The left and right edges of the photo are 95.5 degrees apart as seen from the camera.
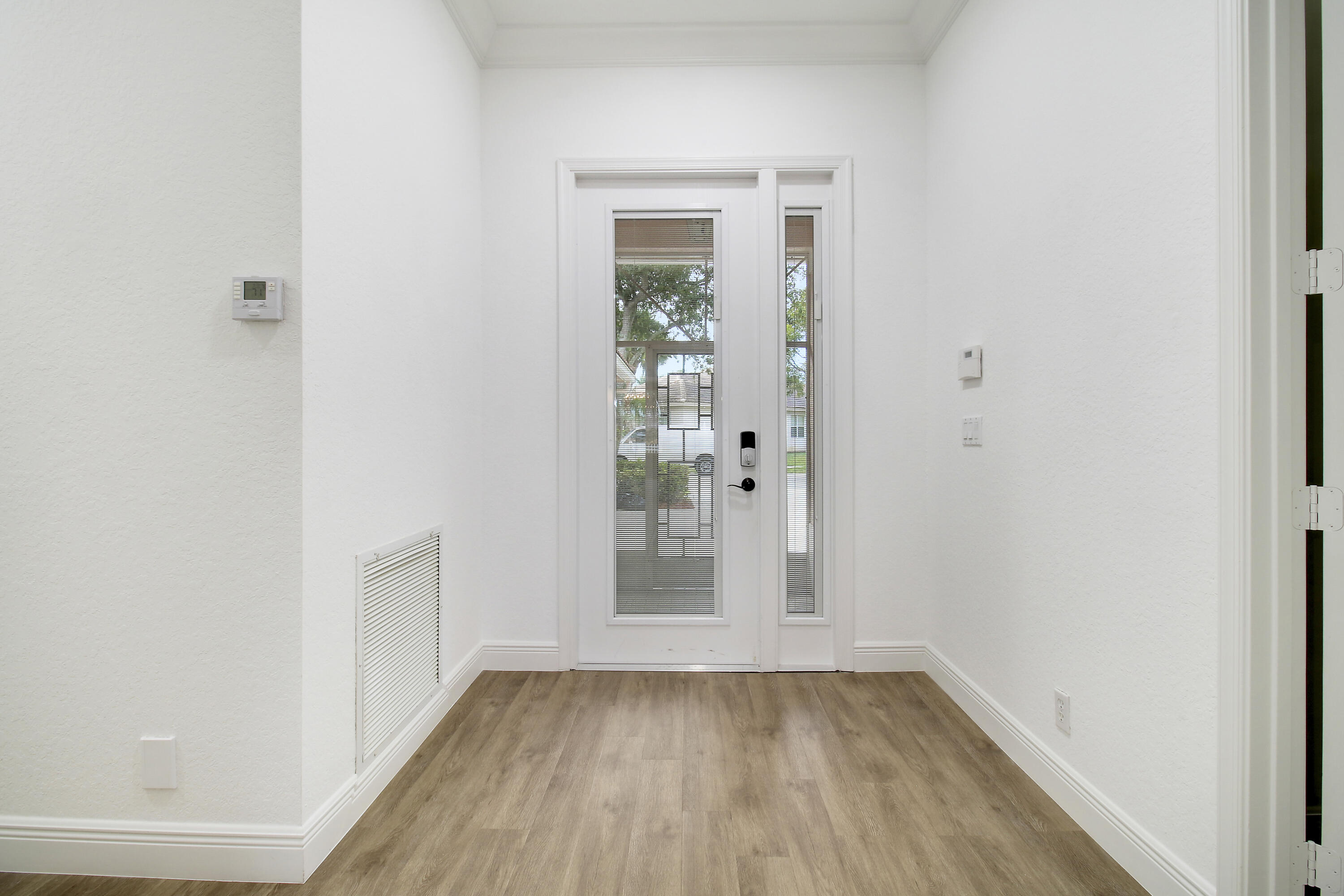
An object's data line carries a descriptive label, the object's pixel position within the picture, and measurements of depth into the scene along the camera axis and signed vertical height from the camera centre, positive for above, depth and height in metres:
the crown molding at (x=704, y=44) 2.69 +1.81
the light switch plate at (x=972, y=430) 2.29 +0.07
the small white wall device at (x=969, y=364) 2.28 +0.32
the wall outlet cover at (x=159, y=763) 1.49 -0.75
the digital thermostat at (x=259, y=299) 1.44 +0.37
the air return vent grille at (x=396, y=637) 1.77 -0.59
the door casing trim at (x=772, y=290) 2.74 +0.50
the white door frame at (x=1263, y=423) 1.20 +0.05
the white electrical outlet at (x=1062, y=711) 1.77 -0.77
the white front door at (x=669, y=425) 2.80 +0.12
